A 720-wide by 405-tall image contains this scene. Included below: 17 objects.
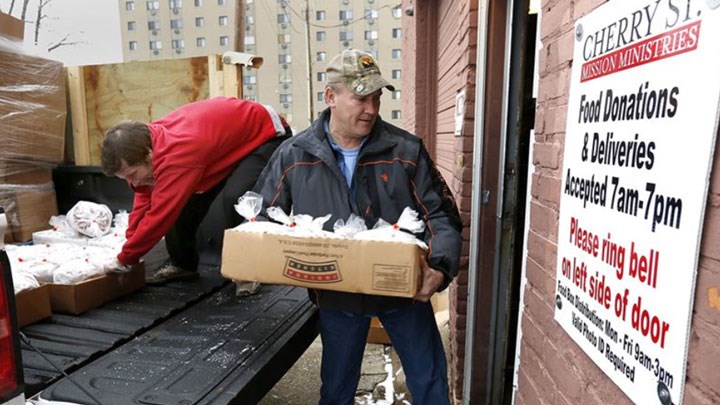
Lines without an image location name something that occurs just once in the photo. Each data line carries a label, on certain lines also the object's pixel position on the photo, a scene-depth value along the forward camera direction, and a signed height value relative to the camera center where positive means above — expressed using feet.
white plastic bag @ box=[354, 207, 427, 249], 6.09 -1.24
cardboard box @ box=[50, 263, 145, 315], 9.00 -3.11
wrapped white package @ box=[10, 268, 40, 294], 8.25 -2.57
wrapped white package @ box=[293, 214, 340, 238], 6.17 -1.20
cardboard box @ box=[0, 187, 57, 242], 14.60 -2.28
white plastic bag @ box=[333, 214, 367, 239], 6.29 -1.18
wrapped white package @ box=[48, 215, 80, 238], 12.99 -2.47
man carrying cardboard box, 7.30 -0.69
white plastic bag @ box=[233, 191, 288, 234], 6.37 -1.10
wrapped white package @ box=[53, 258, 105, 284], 9.20 -2.66
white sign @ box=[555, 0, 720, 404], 3.04 -0.29
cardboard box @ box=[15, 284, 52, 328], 8.28 -3.03
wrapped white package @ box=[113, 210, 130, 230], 13.29 -2.38
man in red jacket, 9.49 -0.52
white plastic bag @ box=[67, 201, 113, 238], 12.82 -2.21
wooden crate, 16.40 +1.93
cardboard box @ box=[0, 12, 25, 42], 14.10 +3.57
